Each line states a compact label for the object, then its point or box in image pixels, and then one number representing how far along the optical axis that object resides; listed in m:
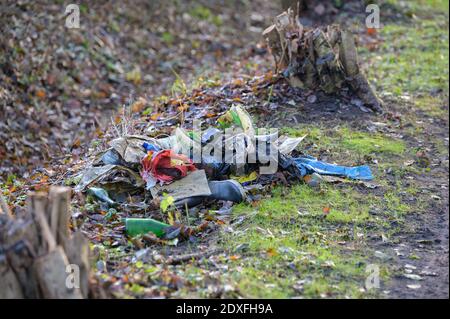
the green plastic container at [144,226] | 10.38
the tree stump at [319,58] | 15.84
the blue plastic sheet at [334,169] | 12.53
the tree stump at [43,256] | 7.38
